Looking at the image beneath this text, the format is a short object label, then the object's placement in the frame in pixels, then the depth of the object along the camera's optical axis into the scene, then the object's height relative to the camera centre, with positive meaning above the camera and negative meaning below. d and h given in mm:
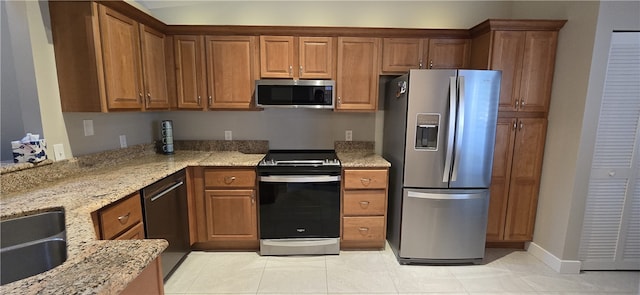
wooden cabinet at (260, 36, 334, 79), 2637 +539
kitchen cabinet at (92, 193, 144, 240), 1486 -632
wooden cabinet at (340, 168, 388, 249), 2531 -837
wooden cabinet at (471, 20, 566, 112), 2344 +504
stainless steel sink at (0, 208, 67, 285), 1123 -578
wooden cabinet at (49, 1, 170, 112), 1805 +373
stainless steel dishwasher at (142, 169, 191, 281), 1906 -792
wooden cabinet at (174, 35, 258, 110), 2637 +397
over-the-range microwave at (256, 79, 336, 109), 2545 +185
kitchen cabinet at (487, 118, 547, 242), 2469 -560
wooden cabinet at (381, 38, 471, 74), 2680 +598
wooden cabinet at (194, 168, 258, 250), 2486 -842
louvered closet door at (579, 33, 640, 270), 2076 -426
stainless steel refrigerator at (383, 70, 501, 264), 2199 -381
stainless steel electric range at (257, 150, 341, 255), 2461 -838
